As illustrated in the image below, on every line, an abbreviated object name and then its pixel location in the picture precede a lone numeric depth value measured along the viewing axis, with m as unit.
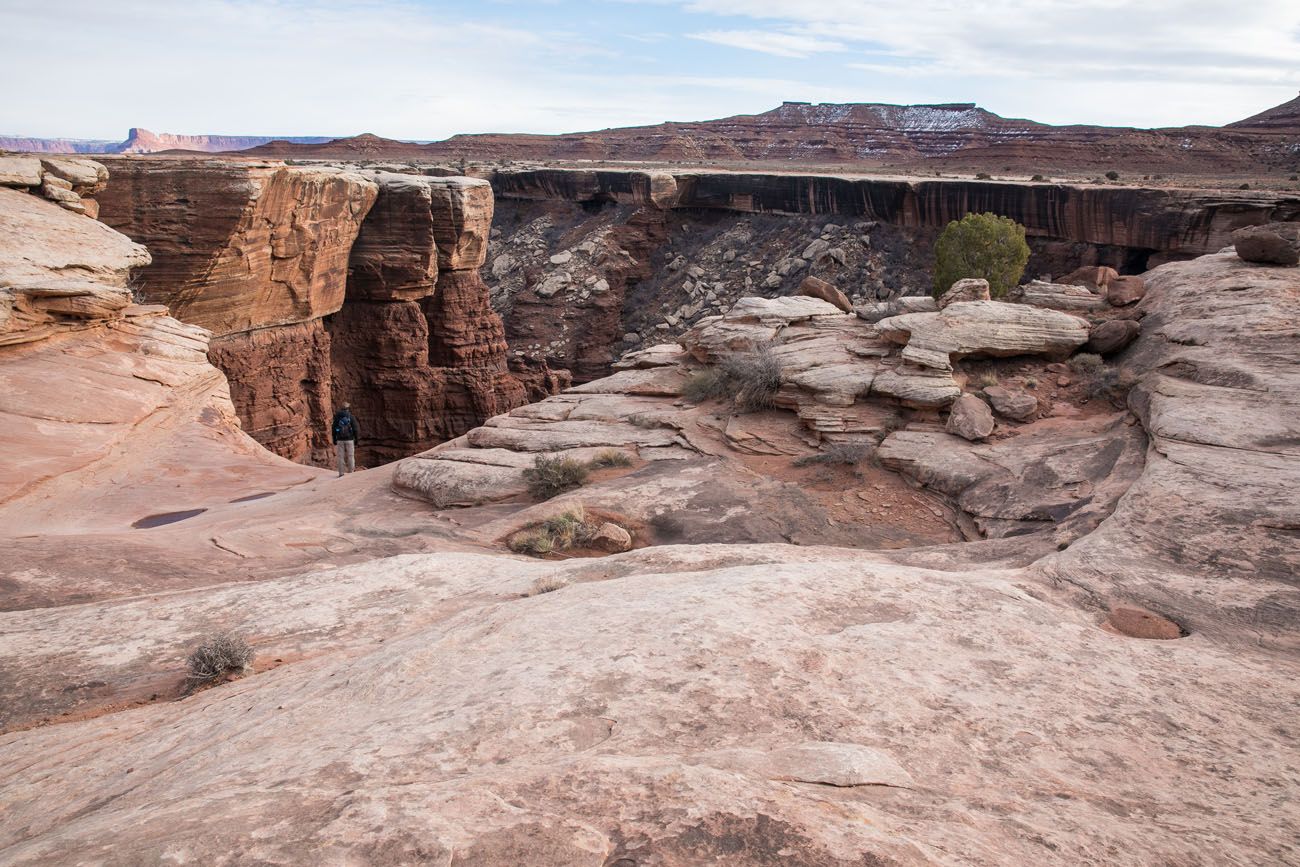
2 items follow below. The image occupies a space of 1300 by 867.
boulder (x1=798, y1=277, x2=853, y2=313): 16.59
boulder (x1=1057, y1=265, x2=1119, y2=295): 16.03
